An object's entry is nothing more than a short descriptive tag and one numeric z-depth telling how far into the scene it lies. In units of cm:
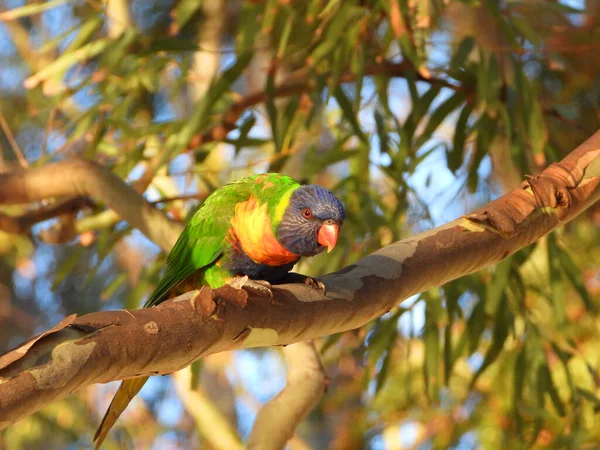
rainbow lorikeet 740
